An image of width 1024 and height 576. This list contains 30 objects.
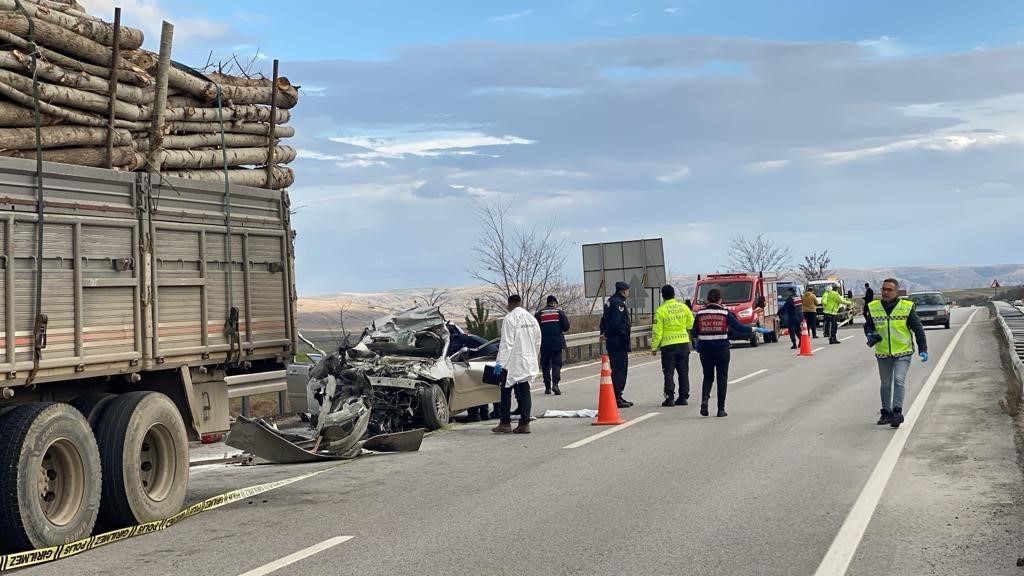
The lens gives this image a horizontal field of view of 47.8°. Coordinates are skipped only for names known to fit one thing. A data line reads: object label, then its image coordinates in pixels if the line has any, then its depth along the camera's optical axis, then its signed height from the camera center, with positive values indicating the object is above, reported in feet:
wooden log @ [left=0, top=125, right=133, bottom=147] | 26.43 +4.40
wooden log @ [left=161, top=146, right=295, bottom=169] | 32.14 +4.62
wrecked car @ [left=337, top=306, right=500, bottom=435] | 44.98 -2.60
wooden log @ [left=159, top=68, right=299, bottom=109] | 33.26 +6.80
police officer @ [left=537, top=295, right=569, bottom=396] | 66.33 -2.24
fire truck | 109.70 +0.27
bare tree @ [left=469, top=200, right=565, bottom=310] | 130.72 +2.62
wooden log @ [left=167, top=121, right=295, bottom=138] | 33.12 +5.67
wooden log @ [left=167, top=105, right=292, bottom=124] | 33.06 +6.07
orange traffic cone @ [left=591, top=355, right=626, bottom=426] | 48.14 -4.30
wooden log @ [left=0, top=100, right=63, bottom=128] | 26.48 +4.71
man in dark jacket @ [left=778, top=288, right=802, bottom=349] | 109.50 -1.87
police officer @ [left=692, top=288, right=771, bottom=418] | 50.52 -1.77
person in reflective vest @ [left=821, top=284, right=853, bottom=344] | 106.52 -1.20
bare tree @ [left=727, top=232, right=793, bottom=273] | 265.34 +8.53
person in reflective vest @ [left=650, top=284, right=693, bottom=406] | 54.90 -1.65
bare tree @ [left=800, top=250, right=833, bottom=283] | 293.84 +6.84
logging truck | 24.77 +1.07
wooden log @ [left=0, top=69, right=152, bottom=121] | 26.89 +5.47
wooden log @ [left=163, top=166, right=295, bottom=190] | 32.78 +4.16
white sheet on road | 52.24 -5.03
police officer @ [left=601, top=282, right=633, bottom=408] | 56.59 -1.60
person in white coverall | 46.21 -2.21
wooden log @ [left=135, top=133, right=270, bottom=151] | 31.94 +5.07
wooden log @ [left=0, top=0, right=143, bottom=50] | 27.86 +7.36
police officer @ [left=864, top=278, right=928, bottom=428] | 43.88 -1.89
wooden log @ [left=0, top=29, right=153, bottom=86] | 27.02 +6.42
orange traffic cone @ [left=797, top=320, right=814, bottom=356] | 91.91 -3.75
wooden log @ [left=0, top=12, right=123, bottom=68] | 27.20 +6.86
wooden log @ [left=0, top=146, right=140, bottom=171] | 28.07 +4.03
